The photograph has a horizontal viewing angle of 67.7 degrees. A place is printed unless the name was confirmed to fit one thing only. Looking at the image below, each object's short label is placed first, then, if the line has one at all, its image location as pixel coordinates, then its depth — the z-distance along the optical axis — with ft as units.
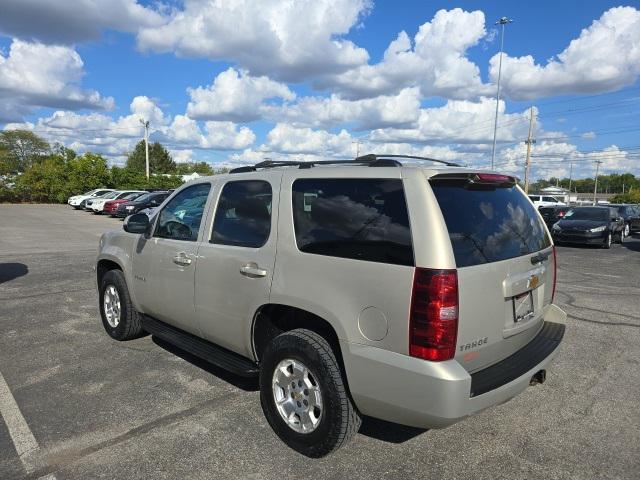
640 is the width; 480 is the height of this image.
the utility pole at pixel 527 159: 146.10
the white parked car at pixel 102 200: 101.87
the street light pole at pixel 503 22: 127.01
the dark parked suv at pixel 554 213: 68.59
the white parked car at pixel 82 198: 123.34
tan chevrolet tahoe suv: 8.43
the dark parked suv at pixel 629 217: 67.15
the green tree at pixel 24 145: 255.29
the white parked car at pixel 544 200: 127.65
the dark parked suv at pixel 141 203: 84.69
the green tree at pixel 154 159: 302.04
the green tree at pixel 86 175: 151.64
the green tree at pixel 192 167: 359.19
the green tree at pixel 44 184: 151.84
